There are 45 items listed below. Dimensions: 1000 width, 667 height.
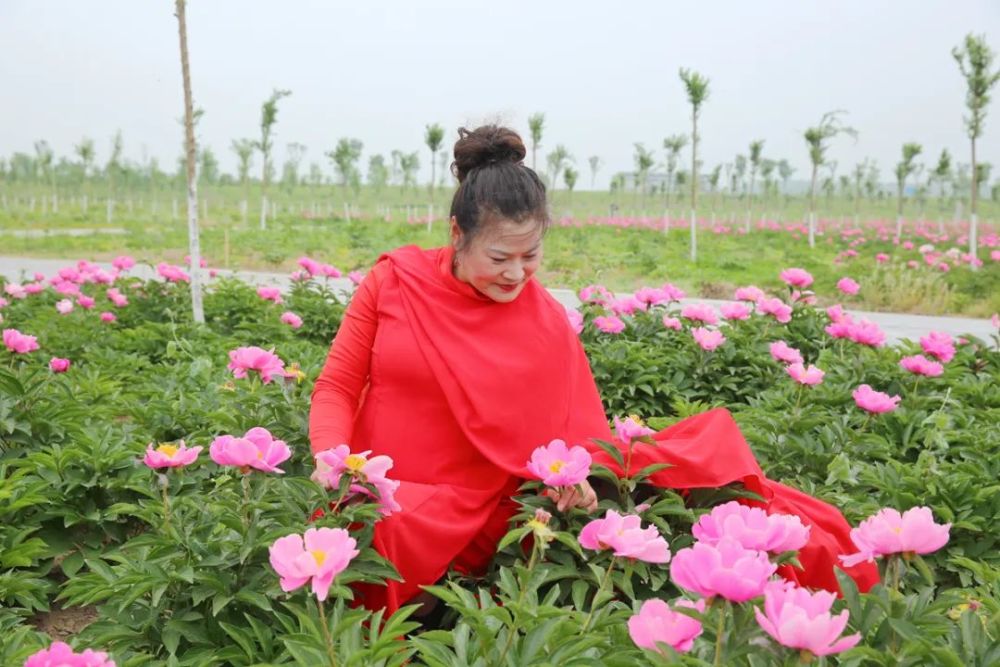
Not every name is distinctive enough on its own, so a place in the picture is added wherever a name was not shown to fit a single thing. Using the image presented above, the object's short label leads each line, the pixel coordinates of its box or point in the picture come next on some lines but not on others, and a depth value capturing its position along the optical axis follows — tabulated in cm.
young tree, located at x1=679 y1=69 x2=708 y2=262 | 1412
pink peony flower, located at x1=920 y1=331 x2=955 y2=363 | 355
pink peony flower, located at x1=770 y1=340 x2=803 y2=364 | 335
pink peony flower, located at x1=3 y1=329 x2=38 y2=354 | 315
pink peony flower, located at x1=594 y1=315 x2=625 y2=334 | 426
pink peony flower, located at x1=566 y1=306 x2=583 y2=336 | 388
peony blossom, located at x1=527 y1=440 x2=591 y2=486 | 169
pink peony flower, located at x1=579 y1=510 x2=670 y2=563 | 143
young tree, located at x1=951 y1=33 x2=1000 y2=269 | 1265
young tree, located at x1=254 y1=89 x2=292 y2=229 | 1908
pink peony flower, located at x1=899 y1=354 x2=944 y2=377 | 328
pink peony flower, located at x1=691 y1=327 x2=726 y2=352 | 389
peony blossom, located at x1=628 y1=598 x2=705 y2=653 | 108
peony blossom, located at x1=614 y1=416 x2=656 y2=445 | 191
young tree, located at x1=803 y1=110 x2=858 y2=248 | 1667
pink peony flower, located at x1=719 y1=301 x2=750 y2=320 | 445
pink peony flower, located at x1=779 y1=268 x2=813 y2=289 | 469
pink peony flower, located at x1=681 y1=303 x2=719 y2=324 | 425
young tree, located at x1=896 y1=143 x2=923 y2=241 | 2228
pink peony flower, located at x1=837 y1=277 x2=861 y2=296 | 498
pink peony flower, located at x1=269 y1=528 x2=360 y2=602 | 118
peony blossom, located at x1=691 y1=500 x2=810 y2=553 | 120
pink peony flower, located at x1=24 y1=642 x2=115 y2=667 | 99
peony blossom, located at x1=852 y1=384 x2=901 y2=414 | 271
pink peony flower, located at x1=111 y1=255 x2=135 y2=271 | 604
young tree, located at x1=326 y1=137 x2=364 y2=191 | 2877
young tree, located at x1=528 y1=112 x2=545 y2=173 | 2075
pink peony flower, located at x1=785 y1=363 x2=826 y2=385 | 282
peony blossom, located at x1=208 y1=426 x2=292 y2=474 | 150
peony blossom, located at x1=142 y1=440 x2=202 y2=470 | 162
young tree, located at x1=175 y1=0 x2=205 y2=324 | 543
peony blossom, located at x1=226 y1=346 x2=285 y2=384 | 243
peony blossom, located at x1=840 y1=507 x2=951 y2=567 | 116
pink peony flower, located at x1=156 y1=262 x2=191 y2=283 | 576
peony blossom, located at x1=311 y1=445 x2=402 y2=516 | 148
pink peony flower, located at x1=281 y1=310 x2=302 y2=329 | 432
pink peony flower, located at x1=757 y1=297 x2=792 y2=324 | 437
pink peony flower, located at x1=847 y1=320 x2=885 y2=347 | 379
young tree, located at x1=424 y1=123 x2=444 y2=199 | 1897
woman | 200
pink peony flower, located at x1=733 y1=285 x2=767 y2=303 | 450
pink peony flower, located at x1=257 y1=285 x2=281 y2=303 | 517
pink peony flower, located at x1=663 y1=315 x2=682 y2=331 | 434
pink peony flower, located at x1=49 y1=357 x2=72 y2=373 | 323
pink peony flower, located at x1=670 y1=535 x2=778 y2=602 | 99
